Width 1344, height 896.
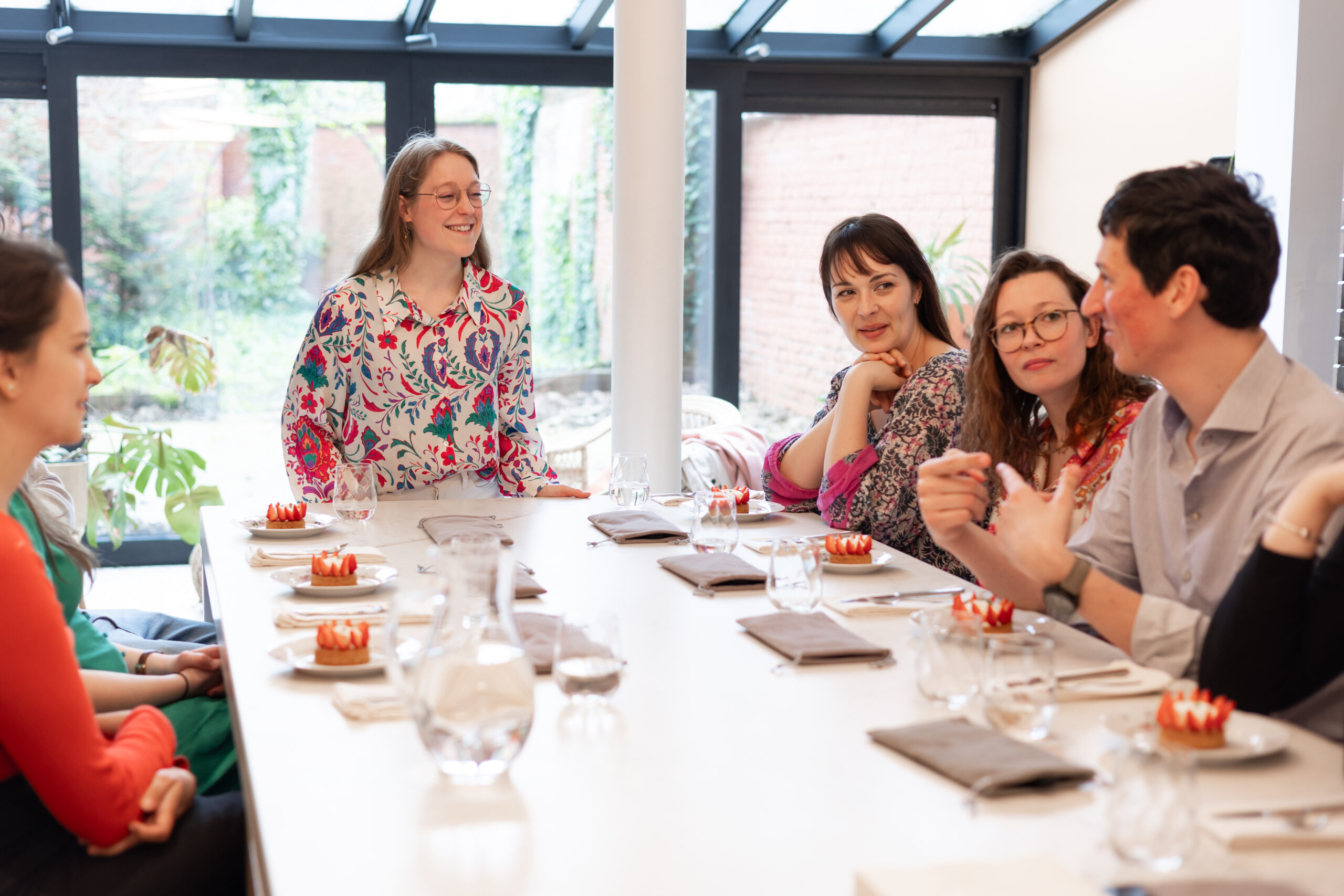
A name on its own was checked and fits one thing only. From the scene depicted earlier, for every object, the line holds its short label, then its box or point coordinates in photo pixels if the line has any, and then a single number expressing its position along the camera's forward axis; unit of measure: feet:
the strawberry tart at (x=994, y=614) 5.49
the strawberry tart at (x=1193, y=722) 4.17
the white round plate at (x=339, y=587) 6.53
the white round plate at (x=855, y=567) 7.18
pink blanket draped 15.98
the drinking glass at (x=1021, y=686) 4.27
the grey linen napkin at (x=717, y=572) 6.83
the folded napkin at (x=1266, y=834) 3.51
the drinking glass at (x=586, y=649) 4.66
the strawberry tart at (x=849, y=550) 7.29
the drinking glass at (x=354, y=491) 7.52
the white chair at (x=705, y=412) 17.76
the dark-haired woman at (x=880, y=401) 8.55
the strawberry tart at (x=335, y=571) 6.61
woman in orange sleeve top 4.44
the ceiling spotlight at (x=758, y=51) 18.02
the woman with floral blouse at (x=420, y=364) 10.11
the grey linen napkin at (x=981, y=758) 3.99
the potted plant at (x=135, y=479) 16.14
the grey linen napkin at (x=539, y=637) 5.26
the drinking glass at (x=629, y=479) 8.93
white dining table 3.49
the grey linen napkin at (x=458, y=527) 8.01
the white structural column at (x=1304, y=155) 12.87
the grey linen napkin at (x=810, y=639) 5.46
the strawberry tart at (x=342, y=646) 5.28
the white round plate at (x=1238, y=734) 4.14
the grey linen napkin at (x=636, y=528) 8.14
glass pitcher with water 3.90
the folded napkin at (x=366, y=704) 4.73
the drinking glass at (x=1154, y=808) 3.15
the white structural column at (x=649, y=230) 13.02
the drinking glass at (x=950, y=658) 4.56
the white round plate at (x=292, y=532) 8.15
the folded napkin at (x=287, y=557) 7.35
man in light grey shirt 5.23
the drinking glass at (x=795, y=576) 5.97
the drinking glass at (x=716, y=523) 7.09
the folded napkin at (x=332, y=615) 5.92
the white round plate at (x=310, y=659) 5.20
